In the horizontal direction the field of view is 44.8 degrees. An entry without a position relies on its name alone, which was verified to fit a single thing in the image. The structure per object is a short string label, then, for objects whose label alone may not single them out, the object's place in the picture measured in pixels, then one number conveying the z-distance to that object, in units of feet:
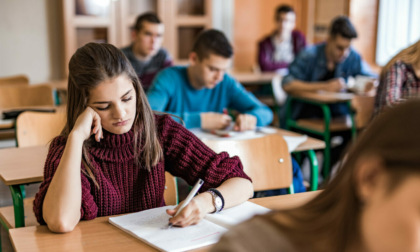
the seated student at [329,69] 13.39
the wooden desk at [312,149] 7.89
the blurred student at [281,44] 18.80
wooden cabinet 16.56
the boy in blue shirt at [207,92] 9.11
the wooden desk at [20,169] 6.15
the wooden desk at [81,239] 4.01
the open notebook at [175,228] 3.96
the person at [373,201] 1.85
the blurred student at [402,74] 9.50
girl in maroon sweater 4.55
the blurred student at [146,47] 13.47
